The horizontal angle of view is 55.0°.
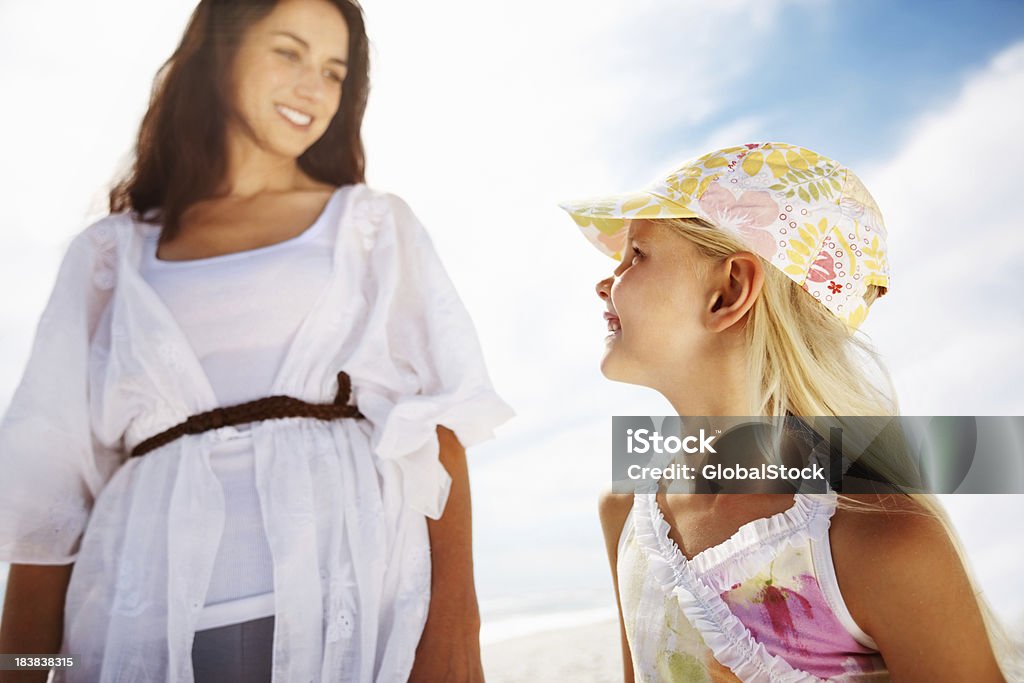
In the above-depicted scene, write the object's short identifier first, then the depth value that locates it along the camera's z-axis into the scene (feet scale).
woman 3.73
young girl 3.30
